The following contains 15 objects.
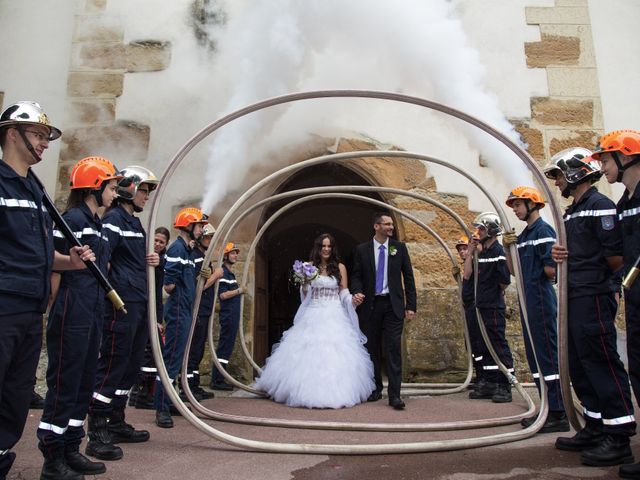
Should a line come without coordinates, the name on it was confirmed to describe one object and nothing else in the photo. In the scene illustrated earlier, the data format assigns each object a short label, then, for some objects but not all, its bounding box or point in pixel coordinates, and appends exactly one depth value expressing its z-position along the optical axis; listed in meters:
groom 4.99
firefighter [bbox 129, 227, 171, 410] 4.90
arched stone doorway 9.12
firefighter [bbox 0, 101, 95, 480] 2.12
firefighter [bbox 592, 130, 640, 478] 2.55
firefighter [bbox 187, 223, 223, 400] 5.45
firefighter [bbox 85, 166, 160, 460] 3.25
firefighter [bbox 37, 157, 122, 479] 2.58
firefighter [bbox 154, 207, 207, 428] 4.32
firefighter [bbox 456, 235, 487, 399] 6.01
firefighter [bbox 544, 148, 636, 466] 2.79
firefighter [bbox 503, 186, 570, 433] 3.63
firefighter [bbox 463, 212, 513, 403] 5.43
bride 4.99
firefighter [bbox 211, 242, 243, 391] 6.16
